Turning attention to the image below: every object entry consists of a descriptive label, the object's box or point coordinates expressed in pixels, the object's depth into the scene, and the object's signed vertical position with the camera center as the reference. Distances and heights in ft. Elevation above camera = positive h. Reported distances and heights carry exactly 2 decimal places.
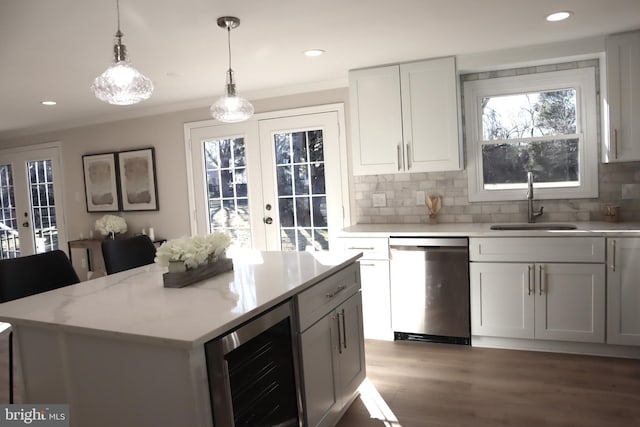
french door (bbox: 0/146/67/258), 19.07 -0.24
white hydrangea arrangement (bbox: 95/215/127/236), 16.57 -1.16
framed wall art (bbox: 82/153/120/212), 17.38 +0.45
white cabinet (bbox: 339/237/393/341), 11.50 -2.67
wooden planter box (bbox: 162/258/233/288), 6.57 -1.30
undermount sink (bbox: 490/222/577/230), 11.28 -1.42
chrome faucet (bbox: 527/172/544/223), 11.48 -0.92
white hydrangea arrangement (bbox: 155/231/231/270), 6.56 -0.92
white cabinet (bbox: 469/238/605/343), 9.99 -2.86
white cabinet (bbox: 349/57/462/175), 11.70 +1.56
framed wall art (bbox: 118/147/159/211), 16.58 +0.42
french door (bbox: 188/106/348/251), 13.84 +0.11
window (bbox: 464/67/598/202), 11.49 +0.91
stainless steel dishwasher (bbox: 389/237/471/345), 10.82 -2.75
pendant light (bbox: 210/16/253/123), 7.91 +1.40
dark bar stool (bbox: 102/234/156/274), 8.68 -1.23
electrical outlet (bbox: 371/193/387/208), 13.34 -0.64
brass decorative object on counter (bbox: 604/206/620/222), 10.91 -1.15
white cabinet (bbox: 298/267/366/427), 6.59 -2.76
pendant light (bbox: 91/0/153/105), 5.95 +1.46
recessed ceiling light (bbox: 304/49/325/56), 10.44 +3.00
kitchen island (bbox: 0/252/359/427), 4.55 -1.62
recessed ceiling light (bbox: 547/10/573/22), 8.87 +3.01
